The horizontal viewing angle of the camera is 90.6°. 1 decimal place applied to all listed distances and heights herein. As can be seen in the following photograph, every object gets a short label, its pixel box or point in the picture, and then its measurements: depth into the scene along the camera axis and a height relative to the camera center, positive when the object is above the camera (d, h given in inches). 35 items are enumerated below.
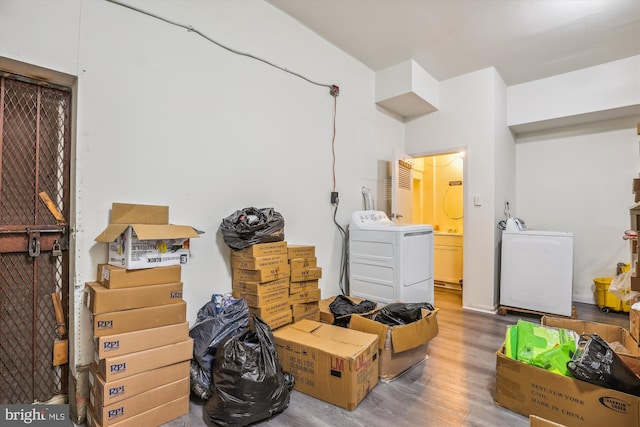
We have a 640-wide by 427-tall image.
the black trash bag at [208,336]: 68.2 -27.5
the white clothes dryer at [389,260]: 106.9 -16.4
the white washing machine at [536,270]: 123.6 -22.4
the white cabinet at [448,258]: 180.9 -25.4
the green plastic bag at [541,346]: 61.5 -27.2
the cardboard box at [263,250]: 81.5 -9.5
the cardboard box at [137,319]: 56.4 -19.9
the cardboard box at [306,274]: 90.8 -17.9
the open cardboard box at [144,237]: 60.4 -4.6
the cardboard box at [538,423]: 41.2 -27.8
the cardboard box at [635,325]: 72.4 -26.9
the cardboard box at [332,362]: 65.6 -32.5
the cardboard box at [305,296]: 91.3 -24.5
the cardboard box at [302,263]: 90.8 -14.4
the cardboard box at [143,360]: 55.7 -27.4
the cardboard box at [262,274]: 81.0 -15.9
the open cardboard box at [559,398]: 53.3 -33.6
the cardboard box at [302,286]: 90.7 -21.3
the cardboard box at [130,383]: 55.2 -31.4
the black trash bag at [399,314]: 87.0 -27.9
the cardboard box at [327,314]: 97.6 -31.1
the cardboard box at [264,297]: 81.0 -22.0
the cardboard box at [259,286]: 81.4 -19.2
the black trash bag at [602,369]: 53.8 -26.9
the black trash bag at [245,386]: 58.7 -32.7
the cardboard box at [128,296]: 56.9 -15.8
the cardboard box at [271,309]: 80.7 -25.0
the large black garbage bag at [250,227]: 81.9 -3.6
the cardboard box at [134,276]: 59.2 -12.2
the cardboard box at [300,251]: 91.7 -11.1
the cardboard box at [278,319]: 81.0 -27.9
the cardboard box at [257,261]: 80.8 -12.5
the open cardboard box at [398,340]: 77.1 -31.4
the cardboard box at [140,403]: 55.4 -35.1
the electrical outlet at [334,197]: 122.2 +6.7
